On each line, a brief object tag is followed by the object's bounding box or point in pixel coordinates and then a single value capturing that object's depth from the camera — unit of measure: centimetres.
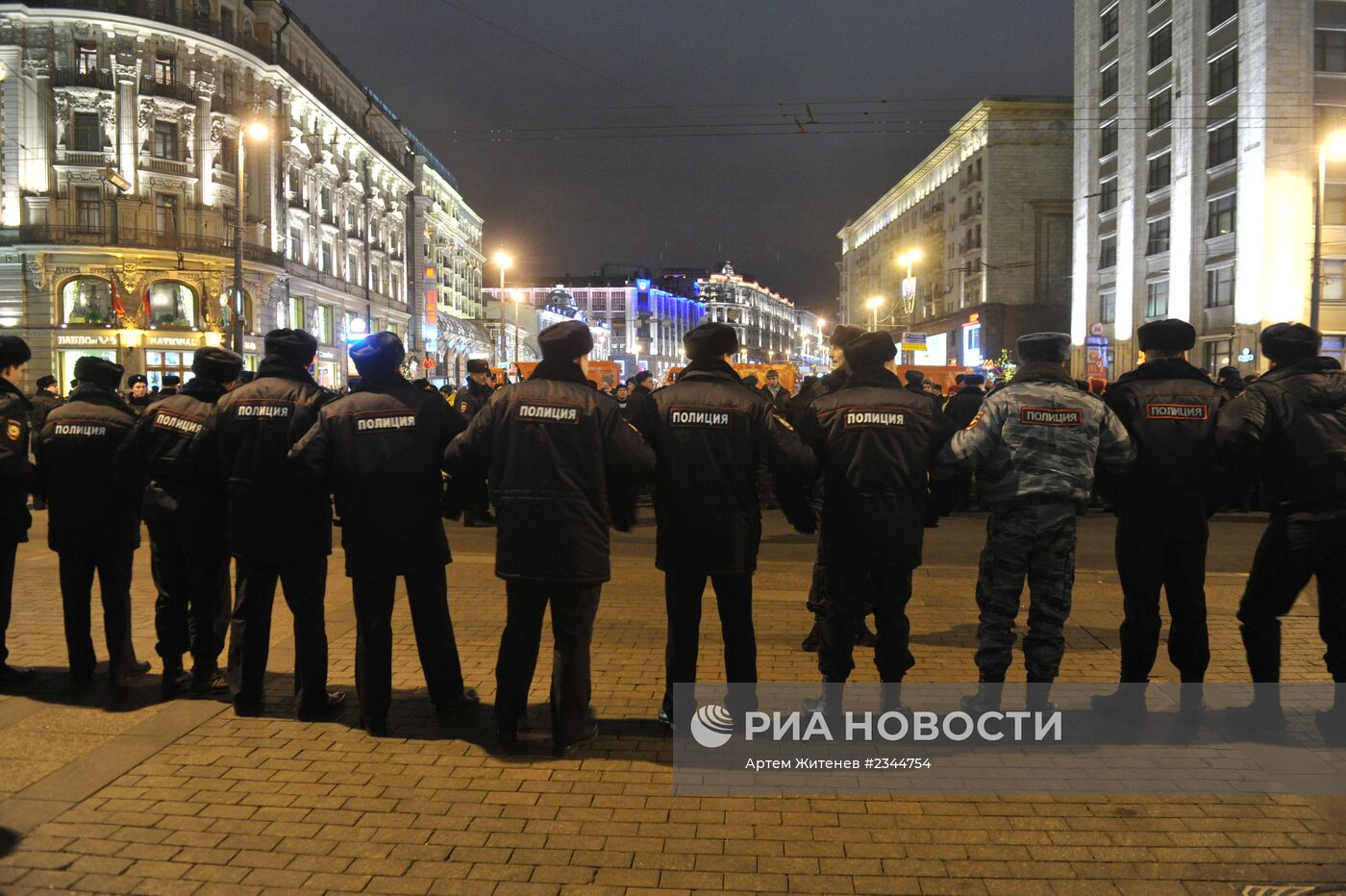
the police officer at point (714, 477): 485
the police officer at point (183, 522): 557
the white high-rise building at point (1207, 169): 3612
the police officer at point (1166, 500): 510
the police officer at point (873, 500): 489
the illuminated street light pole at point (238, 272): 2639
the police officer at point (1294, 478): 498
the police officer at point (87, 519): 578
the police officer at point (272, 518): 520
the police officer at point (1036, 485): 495
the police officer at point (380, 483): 496
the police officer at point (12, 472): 576
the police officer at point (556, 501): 470
